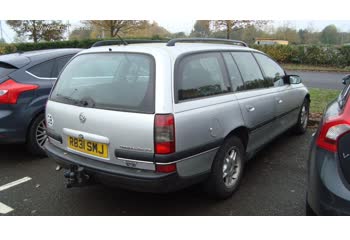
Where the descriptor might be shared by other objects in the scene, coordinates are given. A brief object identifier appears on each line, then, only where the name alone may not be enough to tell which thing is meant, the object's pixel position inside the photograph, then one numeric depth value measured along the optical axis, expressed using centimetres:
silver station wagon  272
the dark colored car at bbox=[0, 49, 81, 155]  443
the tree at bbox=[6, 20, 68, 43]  2517
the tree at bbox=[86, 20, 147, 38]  2791
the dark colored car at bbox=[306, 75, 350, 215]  224
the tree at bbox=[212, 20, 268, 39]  2519
